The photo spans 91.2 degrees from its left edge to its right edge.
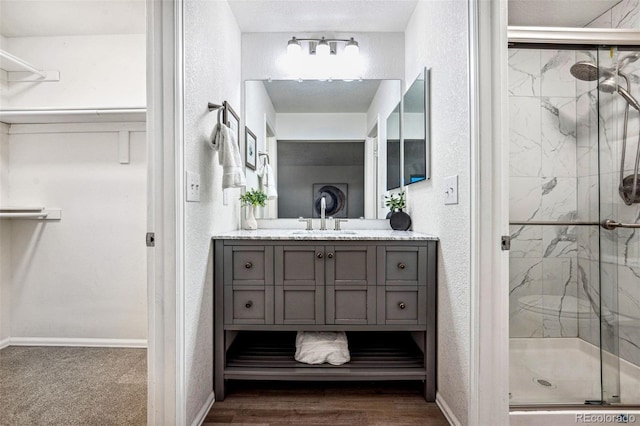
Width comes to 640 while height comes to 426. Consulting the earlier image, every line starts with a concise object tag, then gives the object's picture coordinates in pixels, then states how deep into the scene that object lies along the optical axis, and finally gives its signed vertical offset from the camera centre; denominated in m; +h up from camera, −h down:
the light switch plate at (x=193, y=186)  1.40 +0.12
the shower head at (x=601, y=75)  1.83 +0.83
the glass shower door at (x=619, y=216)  1.80 -0.03
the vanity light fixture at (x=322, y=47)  2.34 +1.24
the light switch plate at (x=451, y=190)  1.46 +0.10
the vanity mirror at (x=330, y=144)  2.40 +0.52
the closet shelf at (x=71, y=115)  2.17 +0.69
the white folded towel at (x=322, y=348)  1.73 -0.77
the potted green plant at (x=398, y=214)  2.17 -0.02
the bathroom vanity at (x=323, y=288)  1.69 -0.41
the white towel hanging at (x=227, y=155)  1.66 +0.31
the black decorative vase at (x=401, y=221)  2.17 -0.07
